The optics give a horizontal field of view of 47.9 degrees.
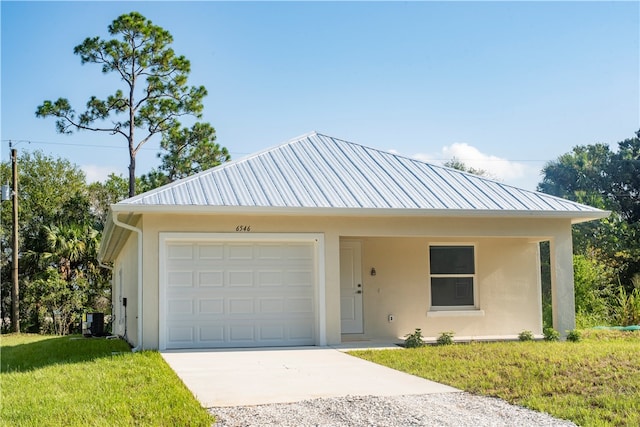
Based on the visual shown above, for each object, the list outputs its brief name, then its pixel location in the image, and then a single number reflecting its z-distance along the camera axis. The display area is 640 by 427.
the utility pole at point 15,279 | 27.25
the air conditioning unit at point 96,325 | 21.75
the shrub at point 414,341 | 13.80
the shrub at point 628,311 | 19.22
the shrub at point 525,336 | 14.73
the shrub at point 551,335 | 14.59
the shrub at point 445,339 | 14.01
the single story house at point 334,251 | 13.62
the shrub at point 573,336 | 14.48
